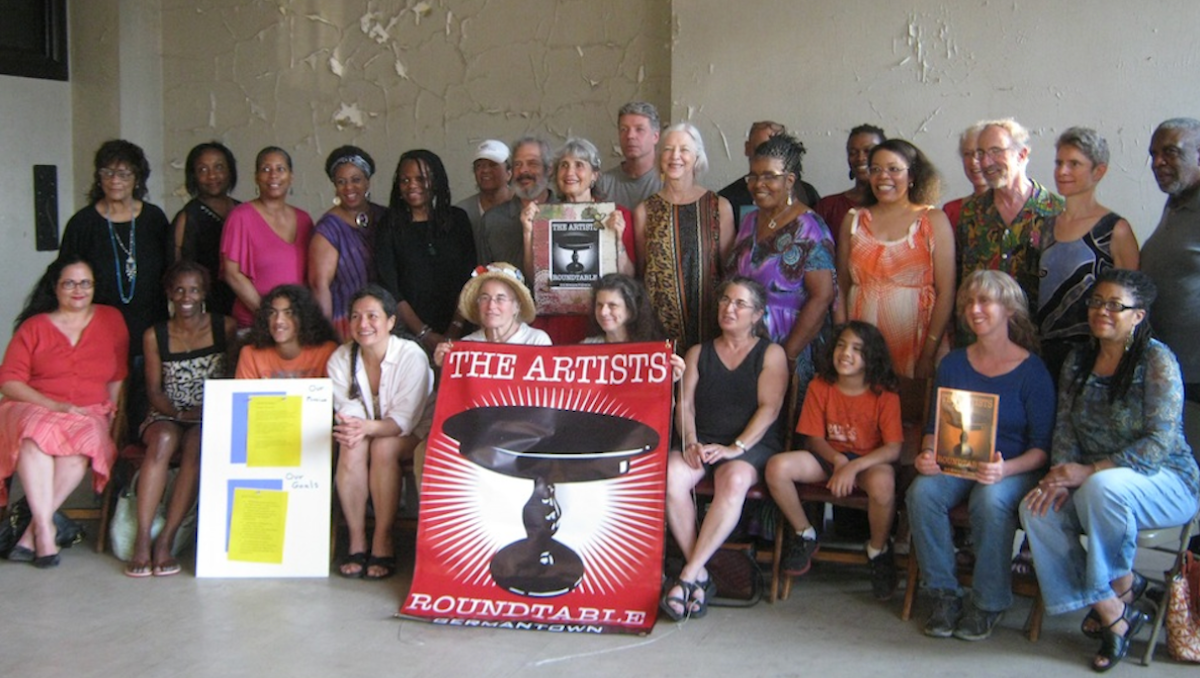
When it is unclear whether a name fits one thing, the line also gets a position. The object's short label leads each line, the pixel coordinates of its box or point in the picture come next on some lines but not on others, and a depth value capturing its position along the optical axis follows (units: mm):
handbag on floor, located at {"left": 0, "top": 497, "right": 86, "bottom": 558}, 4609
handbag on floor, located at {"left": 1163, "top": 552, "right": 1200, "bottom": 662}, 3471
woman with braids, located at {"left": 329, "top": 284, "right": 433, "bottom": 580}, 4301
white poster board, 4262
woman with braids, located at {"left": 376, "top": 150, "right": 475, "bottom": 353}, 4797
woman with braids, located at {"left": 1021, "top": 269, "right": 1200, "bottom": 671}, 3475
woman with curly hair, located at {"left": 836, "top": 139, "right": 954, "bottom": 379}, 4137
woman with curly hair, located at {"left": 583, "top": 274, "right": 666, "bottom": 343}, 4184
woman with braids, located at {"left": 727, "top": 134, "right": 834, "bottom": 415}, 4238
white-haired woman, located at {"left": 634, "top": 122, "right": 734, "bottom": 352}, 4387
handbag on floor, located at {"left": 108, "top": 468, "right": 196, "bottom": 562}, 4562
